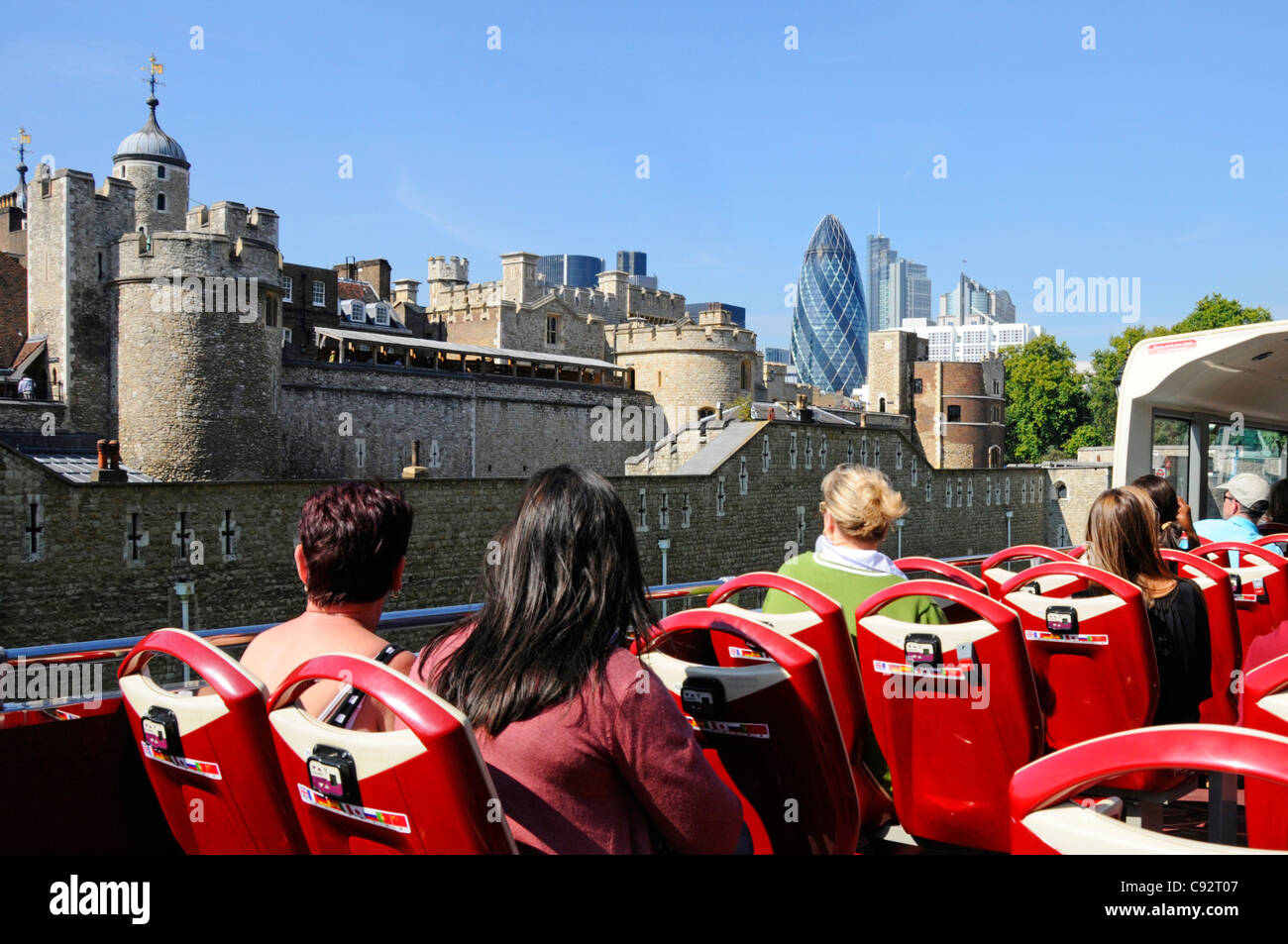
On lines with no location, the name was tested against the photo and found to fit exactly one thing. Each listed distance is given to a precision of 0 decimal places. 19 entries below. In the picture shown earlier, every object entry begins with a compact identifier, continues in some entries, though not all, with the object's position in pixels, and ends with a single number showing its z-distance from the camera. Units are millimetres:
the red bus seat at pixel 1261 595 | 5031
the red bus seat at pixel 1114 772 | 1583
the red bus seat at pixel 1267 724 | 1956
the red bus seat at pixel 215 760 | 2143
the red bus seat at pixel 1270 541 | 6055
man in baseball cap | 6496
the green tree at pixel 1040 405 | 67688
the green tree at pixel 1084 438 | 66938
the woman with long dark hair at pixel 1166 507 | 5371
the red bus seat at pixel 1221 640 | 4078
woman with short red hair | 2783
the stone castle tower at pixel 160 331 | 29438
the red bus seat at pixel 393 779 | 1769
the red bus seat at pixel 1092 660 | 3514
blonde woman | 3734
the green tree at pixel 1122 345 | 52969
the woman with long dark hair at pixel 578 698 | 2105
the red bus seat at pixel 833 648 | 2916
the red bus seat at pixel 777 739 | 2467
